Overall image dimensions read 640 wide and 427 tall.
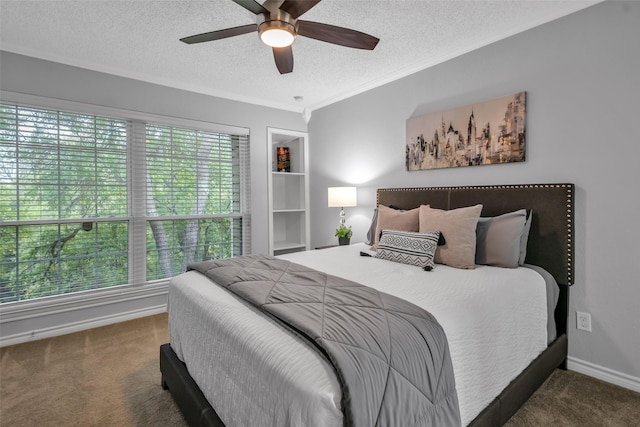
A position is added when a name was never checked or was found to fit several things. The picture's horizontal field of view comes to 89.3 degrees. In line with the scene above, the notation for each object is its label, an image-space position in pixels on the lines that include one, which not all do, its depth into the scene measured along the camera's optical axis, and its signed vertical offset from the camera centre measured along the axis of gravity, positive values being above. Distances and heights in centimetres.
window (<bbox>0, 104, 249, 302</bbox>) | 279 +8
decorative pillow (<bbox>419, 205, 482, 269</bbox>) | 222 -21
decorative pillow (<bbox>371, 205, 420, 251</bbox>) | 273 -14
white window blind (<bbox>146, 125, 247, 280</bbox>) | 347 +11
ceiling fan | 174 +106
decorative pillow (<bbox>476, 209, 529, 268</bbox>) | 219 -25
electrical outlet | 219 -80
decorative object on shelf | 469 +70
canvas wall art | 248 +59
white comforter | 98 -54
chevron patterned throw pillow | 227 -32
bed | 126 -57
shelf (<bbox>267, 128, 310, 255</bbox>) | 463 +17
